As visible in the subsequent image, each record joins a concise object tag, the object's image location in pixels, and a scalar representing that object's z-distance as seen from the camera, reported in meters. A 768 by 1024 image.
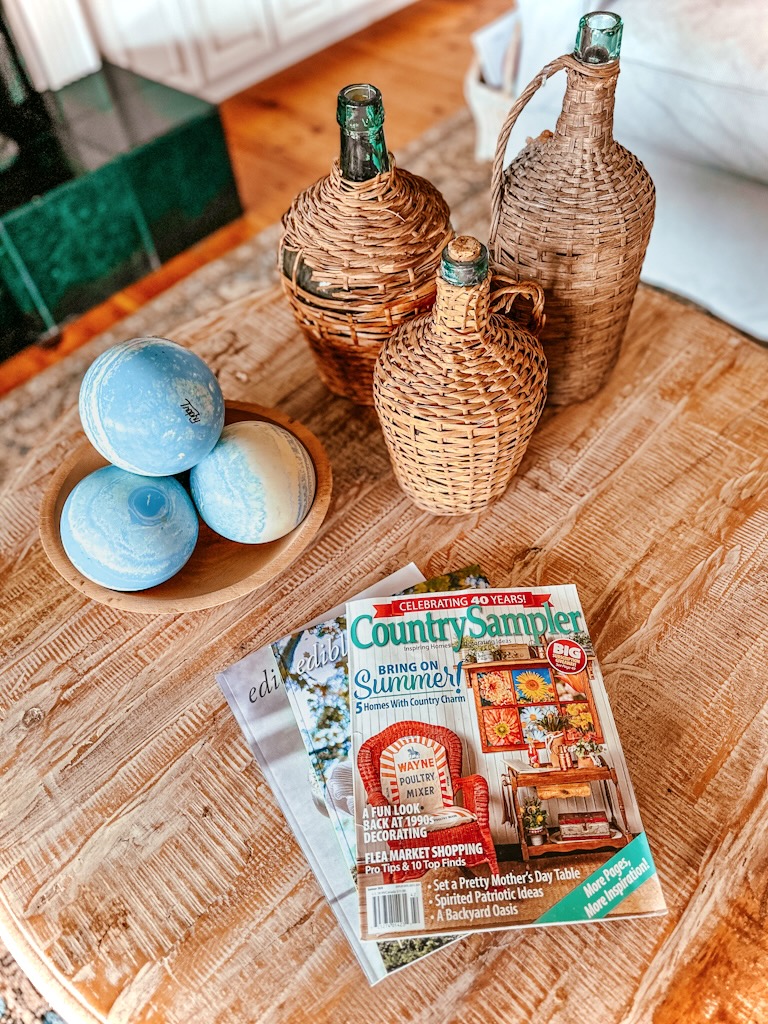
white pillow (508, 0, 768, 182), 1.10
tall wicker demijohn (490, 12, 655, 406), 0.64
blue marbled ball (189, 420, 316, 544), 0.70
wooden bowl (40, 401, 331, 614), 0.69
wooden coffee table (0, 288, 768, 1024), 0.53
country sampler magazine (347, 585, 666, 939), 0.55
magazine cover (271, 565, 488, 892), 0.61
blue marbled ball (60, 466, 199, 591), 0.66
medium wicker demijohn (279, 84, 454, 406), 0.69
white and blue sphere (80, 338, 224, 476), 0.66
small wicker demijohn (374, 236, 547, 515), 0.62
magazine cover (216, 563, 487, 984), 0.54
